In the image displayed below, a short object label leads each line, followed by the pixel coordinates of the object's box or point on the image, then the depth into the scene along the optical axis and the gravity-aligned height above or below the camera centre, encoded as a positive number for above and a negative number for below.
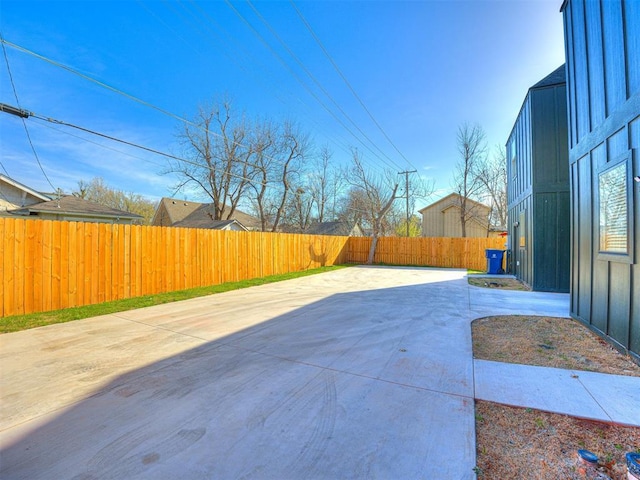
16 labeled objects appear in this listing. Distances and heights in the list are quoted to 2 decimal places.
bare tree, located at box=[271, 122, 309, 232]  21.09 +6.56
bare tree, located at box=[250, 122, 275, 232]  20.33 +6.05
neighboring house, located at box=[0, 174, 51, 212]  11.98 +2.08
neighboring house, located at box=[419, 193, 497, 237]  25.97 +2.21
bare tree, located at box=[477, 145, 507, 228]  21.94 +4.82
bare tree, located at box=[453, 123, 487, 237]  21.03 +5.87
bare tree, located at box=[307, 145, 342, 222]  26.57 +5.57
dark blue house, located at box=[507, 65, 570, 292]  7.61 +1.51
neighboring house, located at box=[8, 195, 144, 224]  12.52 +1.39
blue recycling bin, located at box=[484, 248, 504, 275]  12.41 -0.79
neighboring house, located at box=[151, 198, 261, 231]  24.95 +2.47
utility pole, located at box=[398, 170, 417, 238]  22.27 +4.86
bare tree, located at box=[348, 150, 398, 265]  19.80 +3.70
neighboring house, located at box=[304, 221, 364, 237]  32.84 +1.67
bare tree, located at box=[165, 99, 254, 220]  19.03 +6.02
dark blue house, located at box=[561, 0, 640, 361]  3.34 +1.04
